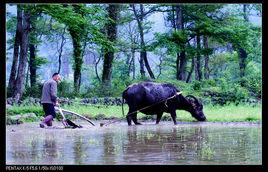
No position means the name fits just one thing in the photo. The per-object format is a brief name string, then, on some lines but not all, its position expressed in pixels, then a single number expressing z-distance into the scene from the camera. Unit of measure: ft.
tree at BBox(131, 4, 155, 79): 128.93
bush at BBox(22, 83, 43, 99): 101.65
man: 65.00
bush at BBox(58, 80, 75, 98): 103.29
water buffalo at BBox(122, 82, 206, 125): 77.41
